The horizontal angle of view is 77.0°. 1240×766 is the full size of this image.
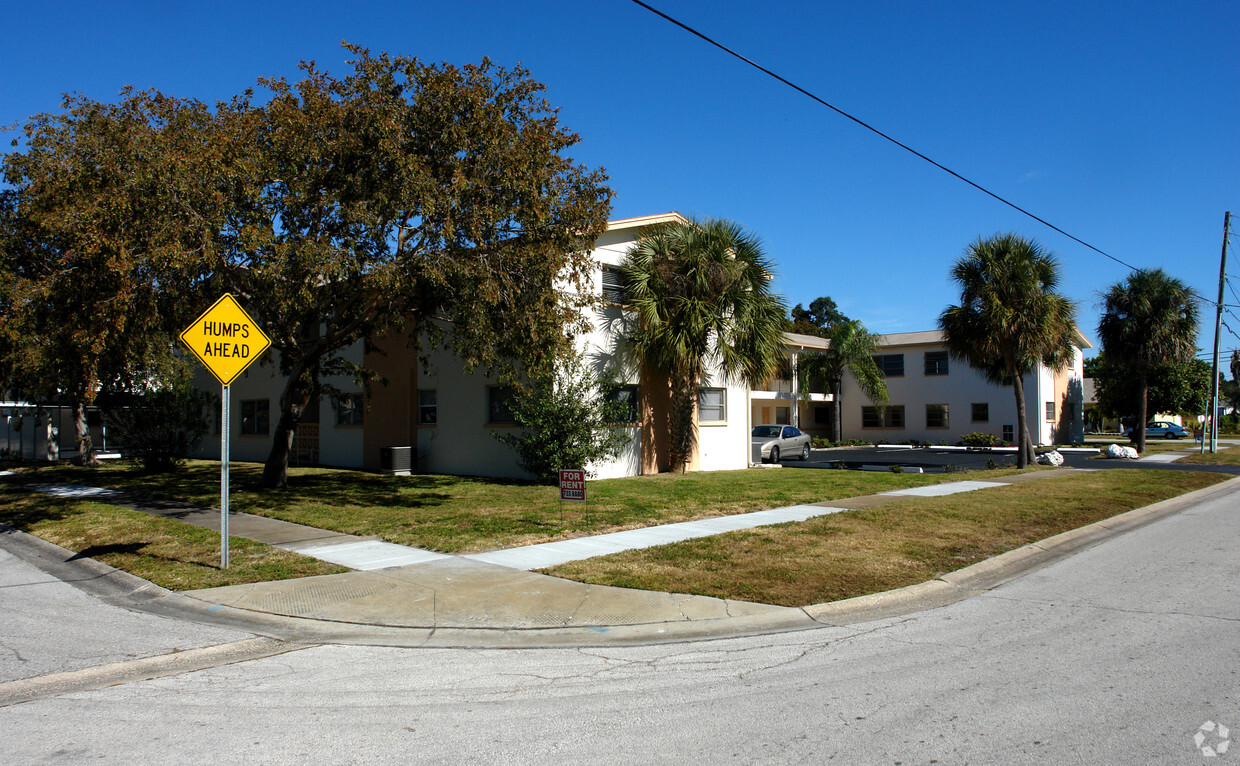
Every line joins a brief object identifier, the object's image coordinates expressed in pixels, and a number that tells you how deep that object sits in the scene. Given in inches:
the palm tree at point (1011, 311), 938.1
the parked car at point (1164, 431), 2377.0
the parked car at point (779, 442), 1149.6
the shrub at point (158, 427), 856.3
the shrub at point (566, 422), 710.5
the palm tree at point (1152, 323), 1444.4
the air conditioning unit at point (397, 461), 842.2
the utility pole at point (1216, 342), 1294.5
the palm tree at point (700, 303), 796.6
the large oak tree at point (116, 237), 436.5
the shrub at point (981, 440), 1513.3
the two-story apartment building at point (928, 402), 1571.1
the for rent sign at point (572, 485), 436.1
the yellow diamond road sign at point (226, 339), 349.4
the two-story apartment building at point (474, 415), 805.9
